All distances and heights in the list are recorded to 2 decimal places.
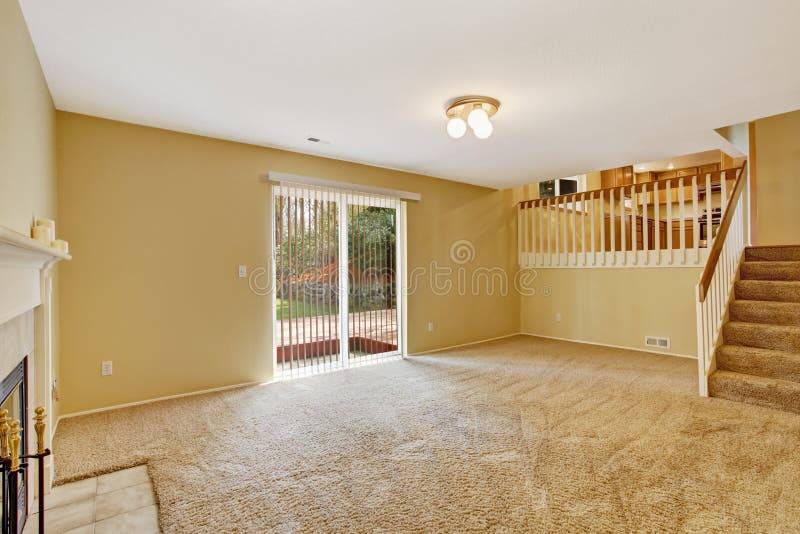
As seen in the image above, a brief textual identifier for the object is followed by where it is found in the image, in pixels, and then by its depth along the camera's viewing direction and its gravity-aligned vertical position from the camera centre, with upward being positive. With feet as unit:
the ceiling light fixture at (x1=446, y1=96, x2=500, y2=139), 9.33 +3.81
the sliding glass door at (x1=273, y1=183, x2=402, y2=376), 13.35 -0.31
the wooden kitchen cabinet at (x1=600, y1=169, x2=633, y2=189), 25.50 +5.87
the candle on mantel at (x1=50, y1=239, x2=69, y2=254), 7.43 +0.60
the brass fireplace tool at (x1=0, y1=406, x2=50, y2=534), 3.90 -1.93
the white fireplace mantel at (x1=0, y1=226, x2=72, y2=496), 4.29 -0.24
